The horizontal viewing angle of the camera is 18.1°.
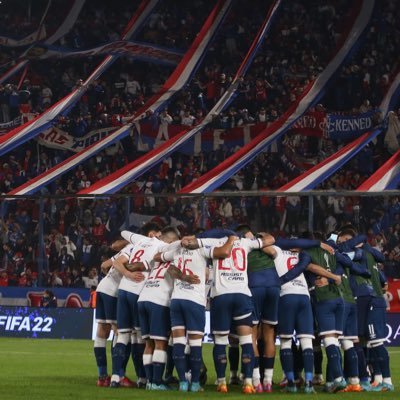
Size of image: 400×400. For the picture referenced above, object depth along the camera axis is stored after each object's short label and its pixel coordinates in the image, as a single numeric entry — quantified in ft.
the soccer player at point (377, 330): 56.49
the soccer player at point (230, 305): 53.42
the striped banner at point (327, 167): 101.91
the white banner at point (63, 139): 128.90
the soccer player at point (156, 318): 54.75
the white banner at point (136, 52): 141.90
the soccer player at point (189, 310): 53.83
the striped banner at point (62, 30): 144.37
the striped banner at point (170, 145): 109.29
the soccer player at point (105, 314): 58.29
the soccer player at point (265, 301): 54.90
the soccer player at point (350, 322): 55.31
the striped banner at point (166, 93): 114.73
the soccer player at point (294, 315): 54.60
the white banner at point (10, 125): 135.33
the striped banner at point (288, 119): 107.29
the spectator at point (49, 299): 101.35
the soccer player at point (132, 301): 56.59
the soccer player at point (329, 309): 54.24
